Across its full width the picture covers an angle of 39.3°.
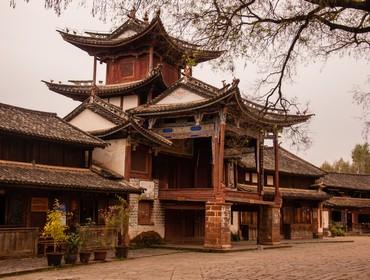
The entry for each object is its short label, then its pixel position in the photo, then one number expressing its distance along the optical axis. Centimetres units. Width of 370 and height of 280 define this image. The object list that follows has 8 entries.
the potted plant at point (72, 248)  1641
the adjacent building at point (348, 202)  4494
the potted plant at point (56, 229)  1627
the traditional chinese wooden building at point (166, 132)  2334
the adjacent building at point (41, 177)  1786
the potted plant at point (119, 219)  1867
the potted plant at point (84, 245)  1685
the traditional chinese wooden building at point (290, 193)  3338
